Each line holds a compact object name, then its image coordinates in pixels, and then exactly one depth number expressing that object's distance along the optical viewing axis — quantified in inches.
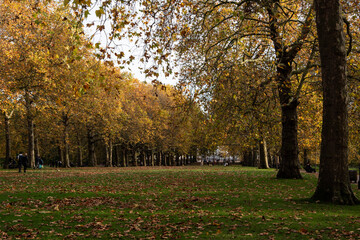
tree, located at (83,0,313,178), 527.2
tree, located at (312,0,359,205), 414.3
